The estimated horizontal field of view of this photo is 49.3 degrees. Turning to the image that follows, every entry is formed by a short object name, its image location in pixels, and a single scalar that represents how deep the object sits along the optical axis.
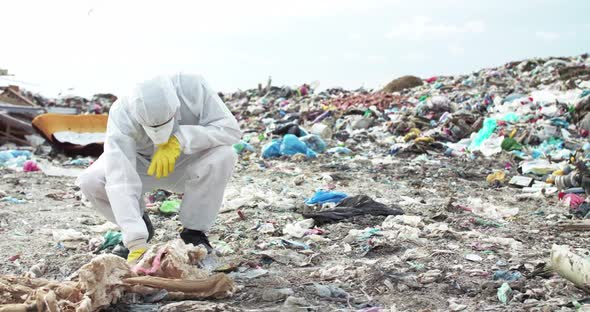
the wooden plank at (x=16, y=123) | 9.00
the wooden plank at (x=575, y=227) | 4.08
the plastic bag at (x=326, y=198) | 4.75
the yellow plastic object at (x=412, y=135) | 9.23
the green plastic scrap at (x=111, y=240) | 3.65
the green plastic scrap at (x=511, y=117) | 9.40
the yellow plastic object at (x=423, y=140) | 8.51
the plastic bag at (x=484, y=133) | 8.59
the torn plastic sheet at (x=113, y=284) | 2.17
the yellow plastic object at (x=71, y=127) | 8.37
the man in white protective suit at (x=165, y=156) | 2.88
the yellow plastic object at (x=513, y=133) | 8.39
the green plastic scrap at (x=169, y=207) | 4.62
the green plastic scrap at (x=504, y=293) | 2.53
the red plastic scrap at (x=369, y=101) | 12.85
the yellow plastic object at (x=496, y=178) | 6.43
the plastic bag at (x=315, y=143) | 8.72
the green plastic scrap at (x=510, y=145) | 8.04
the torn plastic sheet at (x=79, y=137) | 8.44
